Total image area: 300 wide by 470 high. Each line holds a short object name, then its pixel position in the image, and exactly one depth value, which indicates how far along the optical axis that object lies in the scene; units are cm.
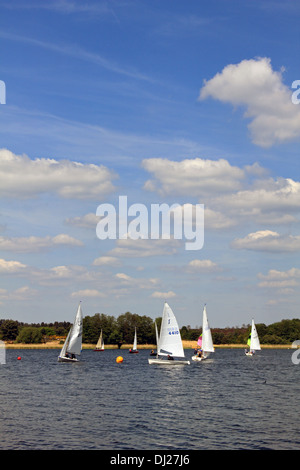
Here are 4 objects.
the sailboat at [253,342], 16468
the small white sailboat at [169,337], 9681
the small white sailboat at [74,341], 10638
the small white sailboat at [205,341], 12256
